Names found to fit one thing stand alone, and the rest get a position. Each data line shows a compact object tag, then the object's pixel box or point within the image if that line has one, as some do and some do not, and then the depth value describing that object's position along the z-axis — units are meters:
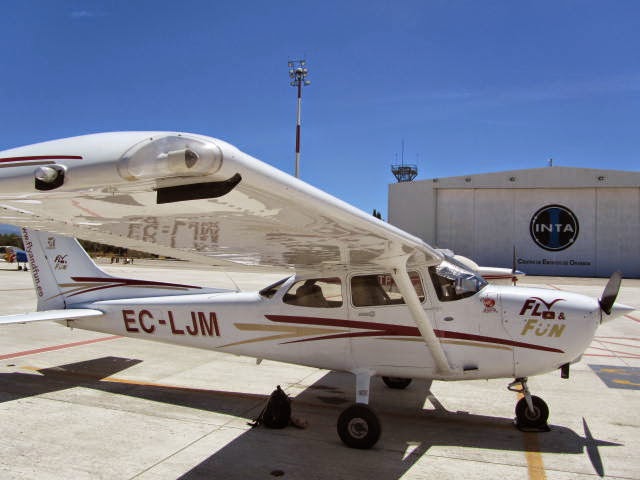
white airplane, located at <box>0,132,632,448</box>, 2.32
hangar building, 46.41
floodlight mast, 32.88
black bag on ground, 5.45
